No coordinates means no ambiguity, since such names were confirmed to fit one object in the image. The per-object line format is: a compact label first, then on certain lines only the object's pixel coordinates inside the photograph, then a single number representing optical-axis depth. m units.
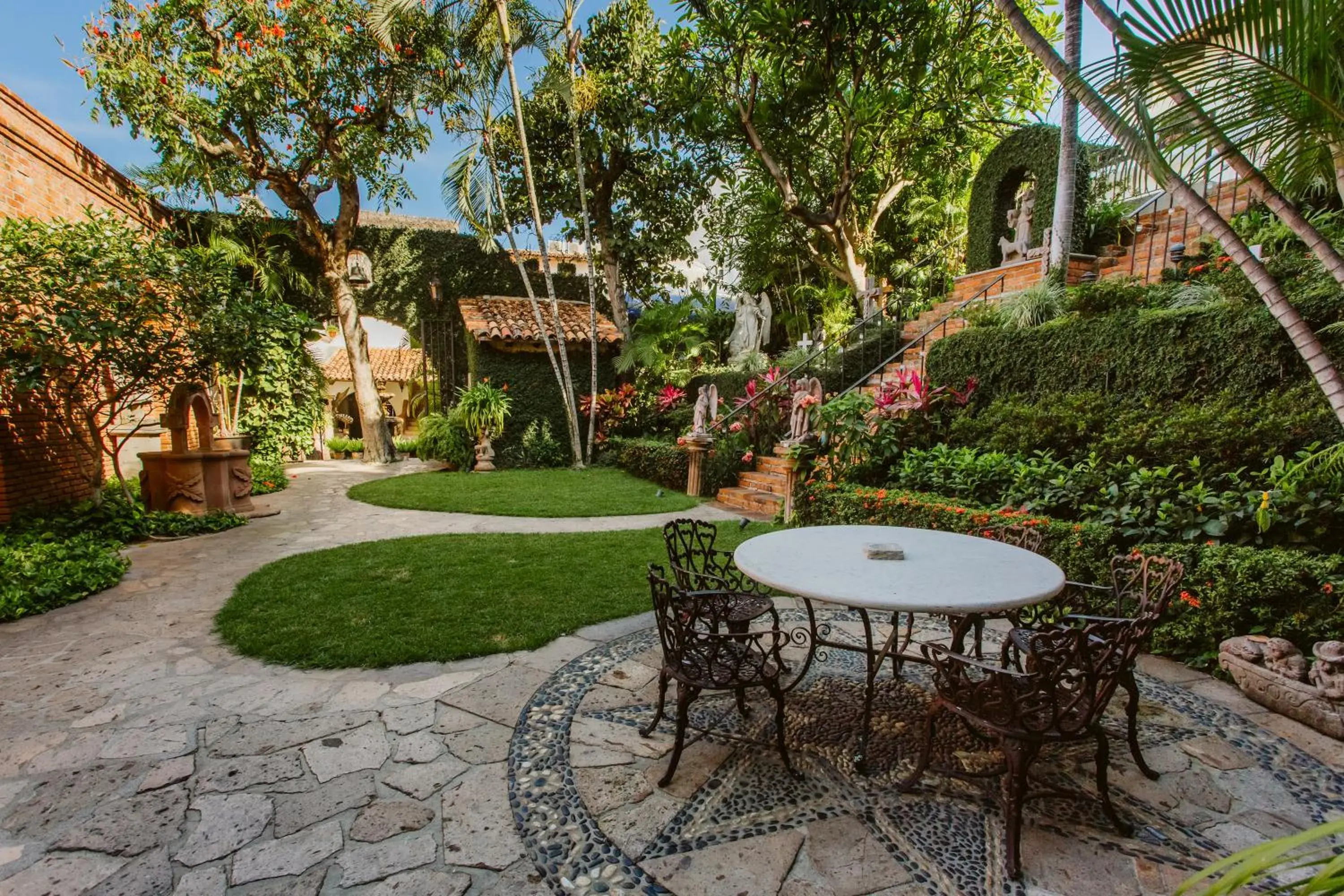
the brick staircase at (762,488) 7.68
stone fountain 6.81
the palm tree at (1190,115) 2.40
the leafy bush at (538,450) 12.25
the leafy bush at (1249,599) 2.96
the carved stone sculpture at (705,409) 8.92
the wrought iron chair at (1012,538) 2.92
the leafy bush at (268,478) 9.16
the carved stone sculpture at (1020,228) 8.35
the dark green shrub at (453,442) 11.68
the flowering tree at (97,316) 5.11
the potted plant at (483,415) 11.57
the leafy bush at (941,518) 3.72
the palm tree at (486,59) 10.12
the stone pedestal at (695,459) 8.79
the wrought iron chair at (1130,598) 2.33
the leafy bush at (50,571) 4.17
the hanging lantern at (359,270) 10.82
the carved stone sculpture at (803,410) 7.32
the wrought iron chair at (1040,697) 1.96
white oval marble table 2.24
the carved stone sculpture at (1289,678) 2.66
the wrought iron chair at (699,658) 2.34
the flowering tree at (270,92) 9.30
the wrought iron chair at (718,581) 2.98
